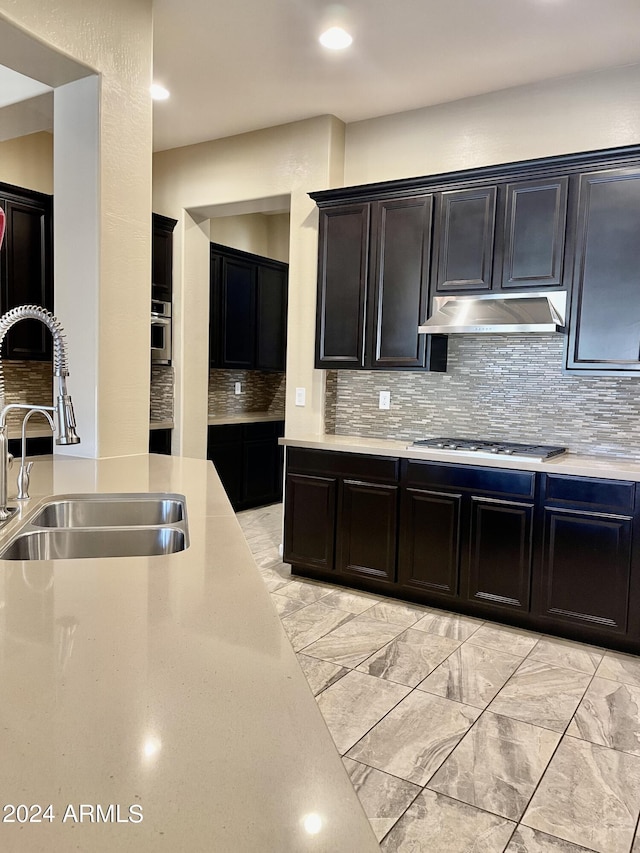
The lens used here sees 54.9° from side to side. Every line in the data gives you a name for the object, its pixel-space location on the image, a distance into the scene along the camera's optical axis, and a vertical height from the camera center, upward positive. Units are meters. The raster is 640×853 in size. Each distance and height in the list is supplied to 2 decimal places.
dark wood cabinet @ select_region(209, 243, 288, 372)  5.75 +0.63
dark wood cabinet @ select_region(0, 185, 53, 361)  4.23 +0.74
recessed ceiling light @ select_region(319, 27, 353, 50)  3.16 +1.76
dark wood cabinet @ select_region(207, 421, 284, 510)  5.67 -0.83
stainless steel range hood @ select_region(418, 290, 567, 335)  3.28 +0.38
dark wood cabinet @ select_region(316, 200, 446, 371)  3.76 +0.58
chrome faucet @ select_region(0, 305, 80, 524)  1.59 -0.07
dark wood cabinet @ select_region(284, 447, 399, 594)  3.72 -0.88
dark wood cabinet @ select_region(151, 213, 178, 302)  4.84 +0.91
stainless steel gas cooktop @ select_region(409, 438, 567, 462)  3.31 -0.38
